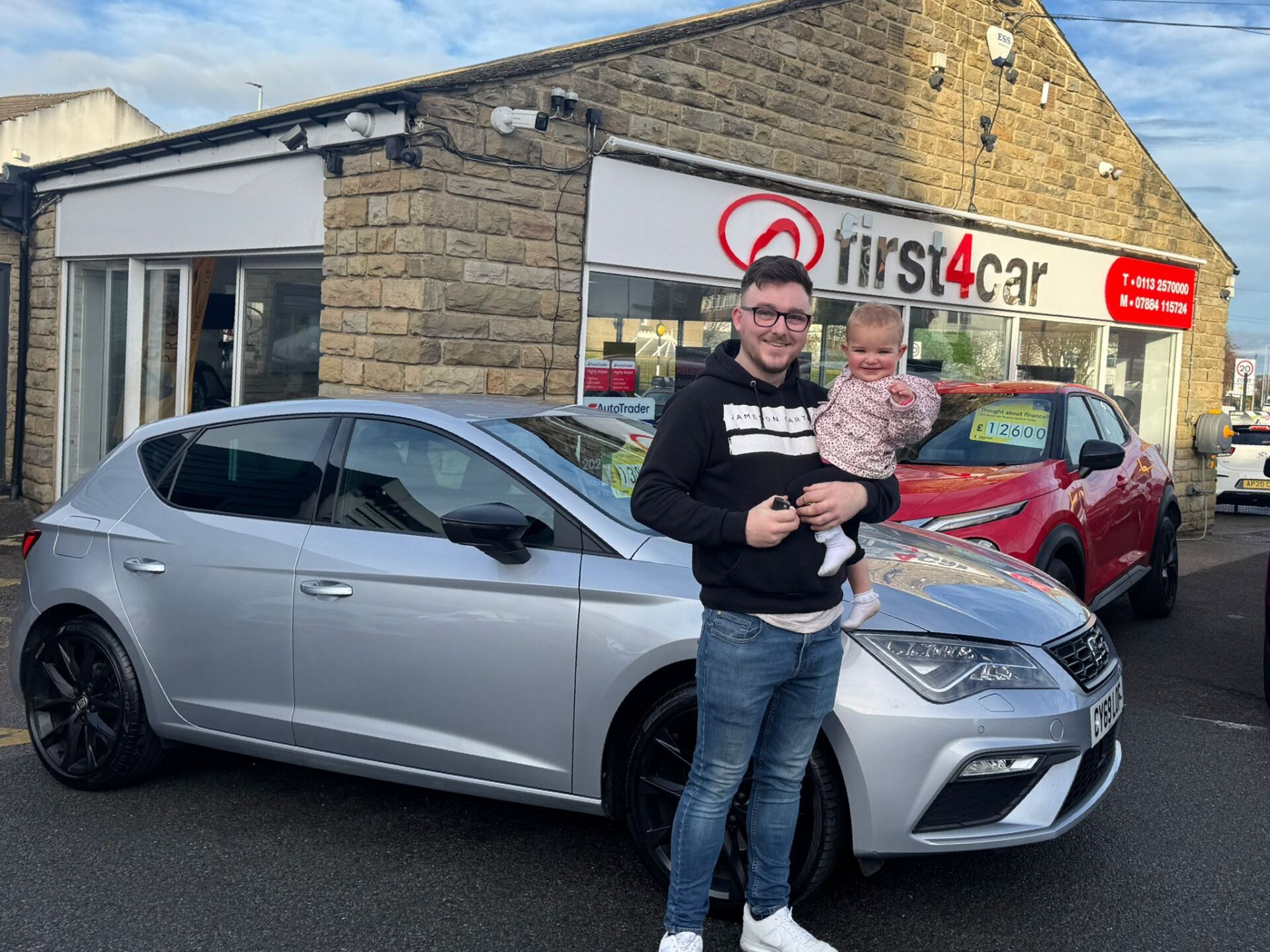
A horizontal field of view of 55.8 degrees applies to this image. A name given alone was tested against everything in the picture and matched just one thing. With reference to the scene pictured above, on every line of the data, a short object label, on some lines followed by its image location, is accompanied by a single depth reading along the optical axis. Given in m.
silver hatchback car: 3.38
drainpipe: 12.22
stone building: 8.20
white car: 17.86
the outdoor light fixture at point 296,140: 8.53
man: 2.87
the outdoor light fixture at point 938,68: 11.72
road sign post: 26.36
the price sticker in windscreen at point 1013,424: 7.07
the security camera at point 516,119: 8.12
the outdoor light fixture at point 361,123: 7.91
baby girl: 2.94
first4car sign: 9.12
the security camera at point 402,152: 7.82
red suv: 6.23
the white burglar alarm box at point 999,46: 12.41
